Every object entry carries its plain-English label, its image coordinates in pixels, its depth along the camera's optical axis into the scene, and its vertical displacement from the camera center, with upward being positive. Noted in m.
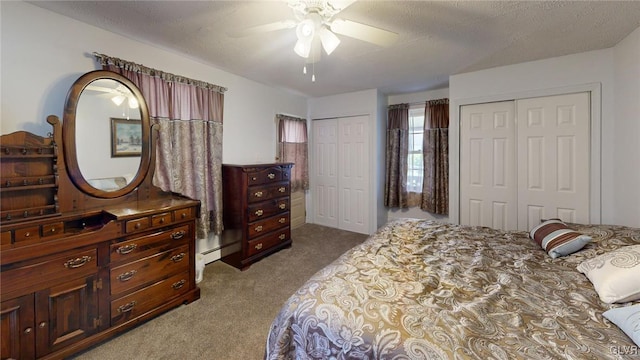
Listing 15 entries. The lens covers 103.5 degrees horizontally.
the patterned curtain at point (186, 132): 2.41 +0.46
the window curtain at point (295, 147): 4.16 +0.48
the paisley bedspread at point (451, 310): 0.89 -0.58
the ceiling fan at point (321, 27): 1.55 +0.96
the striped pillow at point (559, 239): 1.66 -0.46
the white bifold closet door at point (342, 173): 4.23 +0.02
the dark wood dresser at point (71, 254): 1.44 -0.52
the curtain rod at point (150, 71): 2.12 +1.00
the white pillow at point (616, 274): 1.14 -0.50
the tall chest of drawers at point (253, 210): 2.96 -0.44
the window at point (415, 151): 4.11 +0.37
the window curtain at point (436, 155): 3.80 +0.28
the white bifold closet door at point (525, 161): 2.70 +0.13
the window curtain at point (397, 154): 4.16 +0.33
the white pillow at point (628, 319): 0.91 -0.57
